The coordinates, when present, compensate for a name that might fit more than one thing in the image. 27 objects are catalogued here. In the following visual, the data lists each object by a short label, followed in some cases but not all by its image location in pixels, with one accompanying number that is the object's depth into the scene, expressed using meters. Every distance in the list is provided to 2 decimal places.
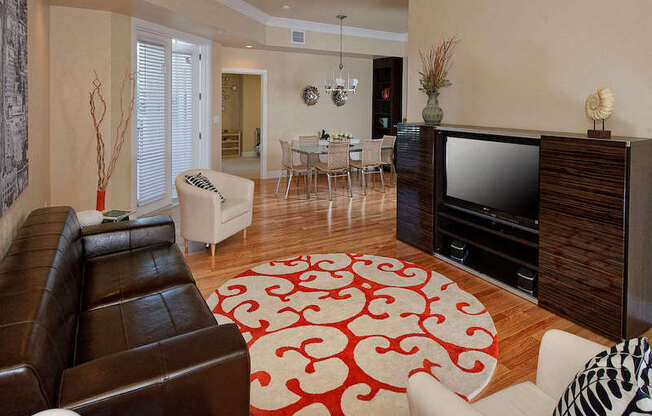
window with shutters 5.91
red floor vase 4.64
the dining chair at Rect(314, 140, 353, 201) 7.53
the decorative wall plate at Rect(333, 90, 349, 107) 9.85
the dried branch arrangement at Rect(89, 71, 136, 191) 5.05
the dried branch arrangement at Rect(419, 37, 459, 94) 4.42
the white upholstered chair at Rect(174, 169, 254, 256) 4.38
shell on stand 3.01
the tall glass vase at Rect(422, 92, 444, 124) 4.44
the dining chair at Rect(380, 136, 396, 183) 8.62
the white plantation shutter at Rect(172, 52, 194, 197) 6.72
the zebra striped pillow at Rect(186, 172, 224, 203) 4.49
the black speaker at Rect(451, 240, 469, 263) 4.25
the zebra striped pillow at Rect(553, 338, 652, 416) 1.03
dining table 7.60
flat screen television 3.48
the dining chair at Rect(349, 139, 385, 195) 8.09
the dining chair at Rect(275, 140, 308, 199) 7.80
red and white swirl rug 2.35
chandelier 9.19
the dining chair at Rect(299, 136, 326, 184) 8.62
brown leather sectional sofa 1.33
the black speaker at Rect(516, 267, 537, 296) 3.54
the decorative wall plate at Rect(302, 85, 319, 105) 9.47
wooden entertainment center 2.84
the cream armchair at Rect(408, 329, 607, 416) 1.45
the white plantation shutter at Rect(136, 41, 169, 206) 5.89
